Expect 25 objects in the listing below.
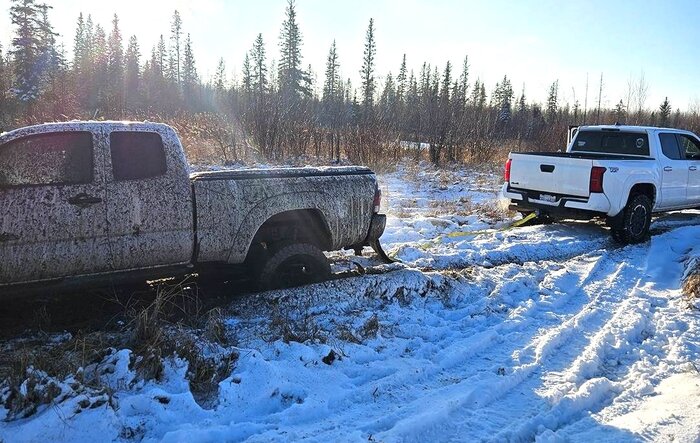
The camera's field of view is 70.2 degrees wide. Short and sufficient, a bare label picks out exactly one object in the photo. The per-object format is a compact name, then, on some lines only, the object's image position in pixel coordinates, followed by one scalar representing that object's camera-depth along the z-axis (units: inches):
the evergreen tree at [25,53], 1688.0
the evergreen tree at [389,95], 1068.5
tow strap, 269.9
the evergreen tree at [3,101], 1117.1
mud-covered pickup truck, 171.6
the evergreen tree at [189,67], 3336.6
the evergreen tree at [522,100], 2909.0
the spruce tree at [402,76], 3272.6
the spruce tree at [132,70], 2480.2
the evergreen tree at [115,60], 2430.9
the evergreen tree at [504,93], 2981.3
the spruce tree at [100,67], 2204.7
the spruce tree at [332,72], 2979.8
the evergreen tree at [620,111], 1504.7
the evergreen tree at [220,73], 3723.4
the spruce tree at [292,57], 2573.8
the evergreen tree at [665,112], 1834.2
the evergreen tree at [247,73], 2941.9
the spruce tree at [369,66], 2603.3
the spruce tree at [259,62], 2851.9
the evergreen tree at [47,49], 1734.7
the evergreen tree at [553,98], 2740.9
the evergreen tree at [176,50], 3361.2
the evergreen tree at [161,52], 3427.7
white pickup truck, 342.6
